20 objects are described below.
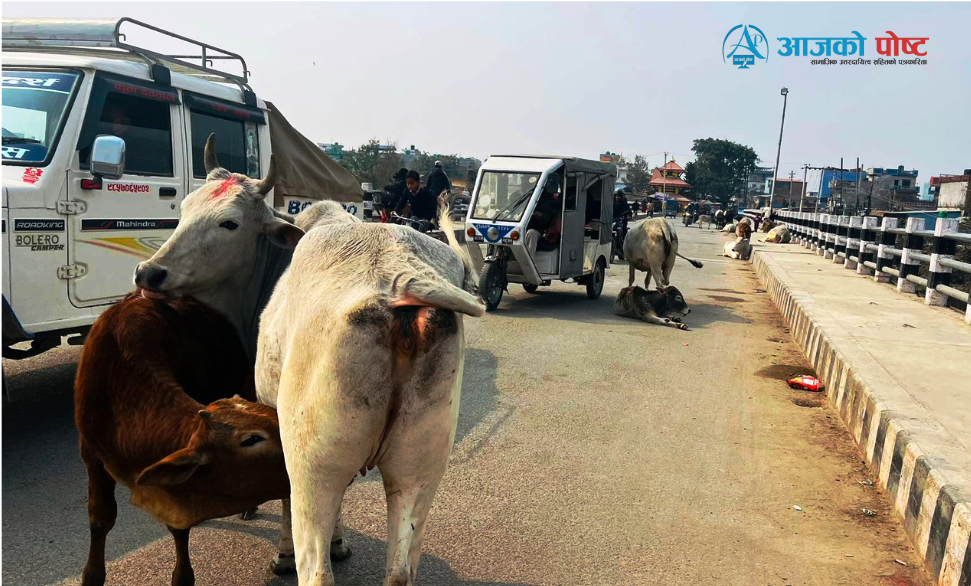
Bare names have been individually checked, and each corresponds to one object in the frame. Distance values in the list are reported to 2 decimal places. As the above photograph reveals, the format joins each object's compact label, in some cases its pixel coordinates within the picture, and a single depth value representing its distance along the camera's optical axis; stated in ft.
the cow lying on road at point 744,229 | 69.93
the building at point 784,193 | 243.73
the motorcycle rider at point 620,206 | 53.62
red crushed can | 21.01
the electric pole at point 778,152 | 148.62
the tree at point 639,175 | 234.38
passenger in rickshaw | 35.55
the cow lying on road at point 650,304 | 31.83
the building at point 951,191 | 117.19
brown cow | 7.44
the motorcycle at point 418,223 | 35.22
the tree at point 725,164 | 272.51
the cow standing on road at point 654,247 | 35.83
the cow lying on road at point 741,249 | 70.28
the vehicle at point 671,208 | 168.80
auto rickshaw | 32.65
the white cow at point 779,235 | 88.38
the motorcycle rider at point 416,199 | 37.24
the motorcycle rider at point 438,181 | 41.19
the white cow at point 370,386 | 6.52
